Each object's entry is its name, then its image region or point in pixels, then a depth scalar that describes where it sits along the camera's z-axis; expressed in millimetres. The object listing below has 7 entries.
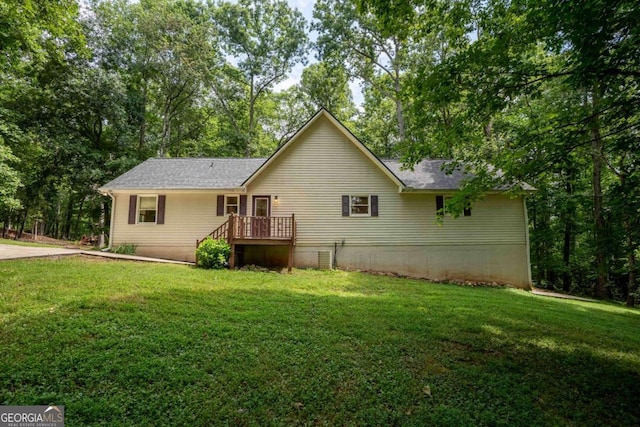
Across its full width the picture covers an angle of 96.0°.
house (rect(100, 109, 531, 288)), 11961
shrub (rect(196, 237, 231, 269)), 9844
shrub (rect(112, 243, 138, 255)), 11997
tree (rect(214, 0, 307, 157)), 23562
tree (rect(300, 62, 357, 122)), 23953
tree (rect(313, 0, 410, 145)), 19484
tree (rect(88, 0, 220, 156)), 19031
